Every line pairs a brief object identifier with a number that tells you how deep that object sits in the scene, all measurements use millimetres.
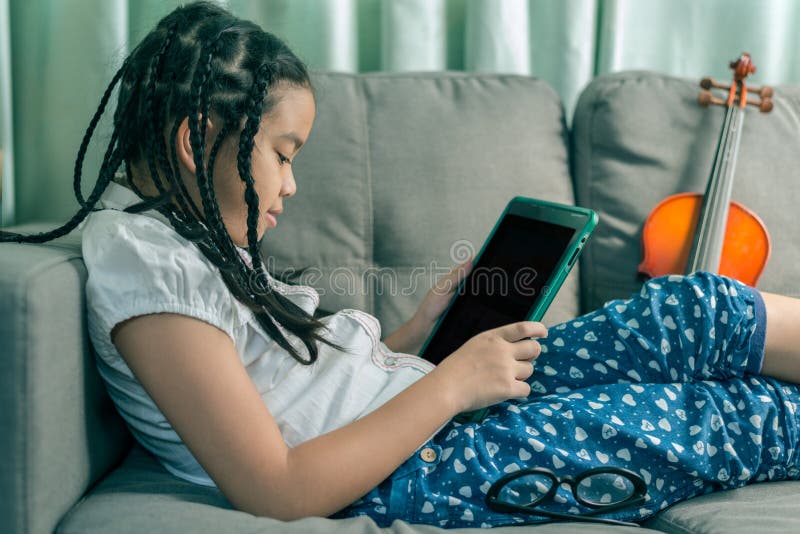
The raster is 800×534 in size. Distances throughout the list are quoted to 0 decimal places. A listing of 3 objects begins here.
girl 633
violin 1127
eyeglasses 697
